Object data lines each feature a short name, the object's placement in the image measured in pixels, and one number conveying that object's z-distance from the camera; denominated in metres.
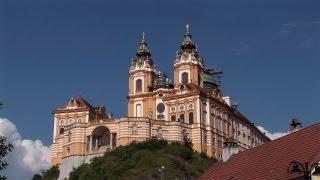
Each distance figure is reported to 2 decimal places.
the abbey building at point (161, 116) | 105.25
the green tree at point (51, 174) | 108.43
